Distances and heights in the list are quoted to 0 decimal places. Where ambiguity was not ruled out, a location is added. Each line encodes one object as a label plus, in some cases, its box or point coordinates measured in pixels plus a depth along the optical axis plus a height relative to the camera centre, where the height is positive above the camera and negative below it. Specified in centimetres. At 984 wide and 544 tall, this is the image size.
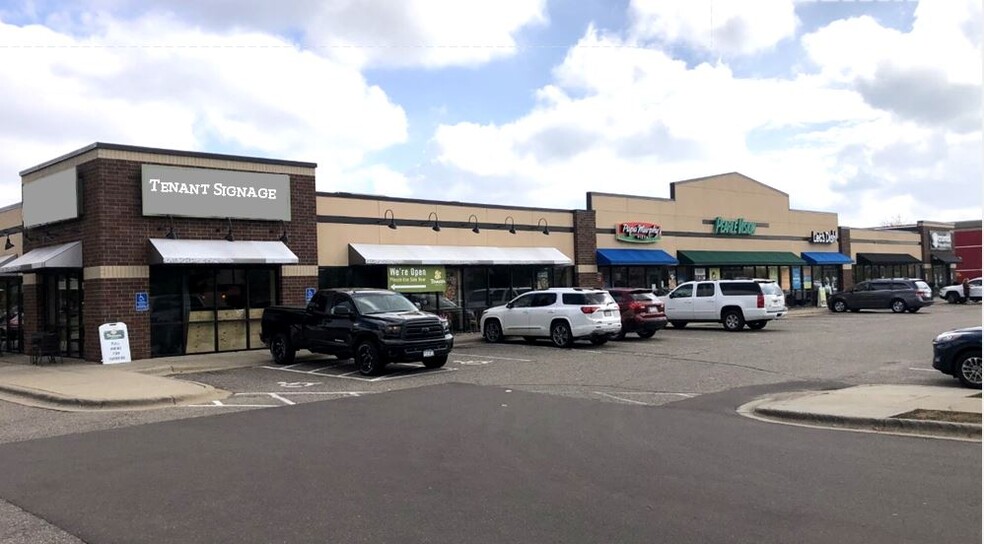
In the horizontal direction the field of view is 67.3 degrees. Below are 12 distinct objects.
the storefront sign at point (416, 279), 2392 +48
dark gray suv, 3541 -84
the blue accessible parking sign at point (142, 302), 1852 -1
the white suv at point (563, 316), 2047 -77
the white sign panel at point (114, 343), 1766 -97
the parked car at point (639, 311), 2277 -76
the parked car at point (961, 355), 1217 -131
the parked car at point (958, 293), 4303 -97
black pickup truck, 1532 -77
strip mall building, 1844 +149
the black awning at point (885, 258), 4716 +137
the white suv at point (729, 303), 2577 -69
